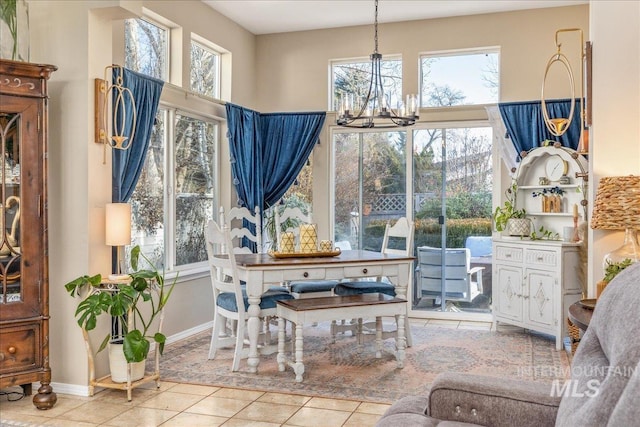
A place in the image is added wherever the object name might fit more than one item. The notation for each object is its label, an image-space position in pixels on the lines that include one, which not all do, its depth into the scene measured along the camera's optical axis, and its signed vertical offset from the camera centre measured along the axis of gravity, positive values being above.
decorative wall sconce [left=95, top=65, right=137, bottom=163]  3.74 +0.64
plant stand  3.59 -1.10
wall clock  5.34 +0.33
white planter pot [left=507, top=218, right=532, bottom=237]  5.44 -0.22
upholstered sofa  1.26 -0.48
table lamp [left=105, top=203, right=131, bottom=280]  3.69 -0.14
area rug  3.88 -1.22
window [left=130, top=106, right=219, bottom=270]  4.97 +0.12
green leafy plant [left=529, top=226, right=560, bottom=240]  5.36 -0.30
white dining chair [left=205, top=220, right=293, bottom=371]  4.23 -0.73
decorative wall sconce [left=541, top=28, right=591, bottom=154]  3.25 +0.64
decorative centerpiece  4.75 -0.30
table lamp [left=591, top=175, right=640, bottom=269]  2.67 -0.04
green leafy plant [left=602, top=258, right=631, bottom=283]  2.51 -0.28
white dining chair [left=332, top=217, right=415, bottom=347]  4.97 -0.72
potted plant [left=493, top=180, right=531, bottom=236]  5.45 -0.14
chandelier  4.20 +0.69
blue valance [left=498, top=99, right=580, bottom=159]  5.48 +0.78
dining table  4.16 -0.51
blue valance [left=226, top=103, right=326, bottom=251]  6.18 +0.60
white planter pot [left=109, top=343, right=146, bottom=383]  3.66 -1.03
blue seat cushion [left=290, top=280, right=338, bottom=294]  5.15 -0.74
